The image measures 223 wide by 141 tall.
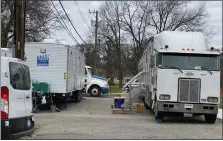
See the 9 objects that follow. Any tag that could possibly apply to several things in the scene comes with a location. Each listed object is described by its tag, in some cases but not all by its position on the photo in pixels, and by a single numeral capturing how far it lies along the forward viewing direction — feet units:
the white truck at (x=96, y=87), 108.58
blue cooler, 63.10
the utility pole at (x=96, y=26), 163.79
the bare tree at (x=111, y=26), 178.81
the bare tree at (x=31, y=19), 101.45
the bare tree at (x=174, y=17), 171.73
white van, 26.35
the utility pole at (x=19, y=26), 45.27
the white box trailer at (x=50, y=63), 61.31
